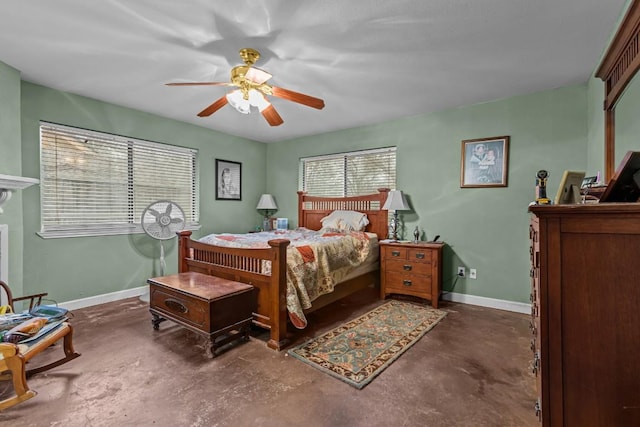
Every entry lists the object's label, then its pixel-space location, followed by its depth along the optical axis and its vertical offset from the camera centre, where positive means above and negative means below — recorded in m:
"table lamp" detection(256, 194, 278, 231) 5.19 +0.15
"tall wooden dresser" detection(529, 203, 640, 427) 1.03 -0.37
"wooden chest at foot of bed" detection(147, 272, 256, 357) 2.22 -0.72
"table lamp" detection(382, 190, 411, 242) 3.79 +0.11
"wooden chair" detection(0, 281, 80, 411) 1.65 -0.83
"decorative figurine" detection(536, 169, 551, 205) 1.54 +0.14
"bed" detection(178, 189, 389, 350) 2.38 -0.50
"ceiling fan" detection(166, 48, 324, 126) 2.21 +0.98
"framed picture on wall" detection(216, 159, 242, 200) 4.70 +0.55
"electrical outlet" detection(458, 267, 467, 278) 3.58 -0.72
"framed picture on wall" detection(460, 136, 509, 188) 3.35 +0.58
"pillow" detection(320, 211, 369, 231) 4.12 -0.11
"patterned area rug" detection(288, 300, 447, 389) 2.07 -1.07
